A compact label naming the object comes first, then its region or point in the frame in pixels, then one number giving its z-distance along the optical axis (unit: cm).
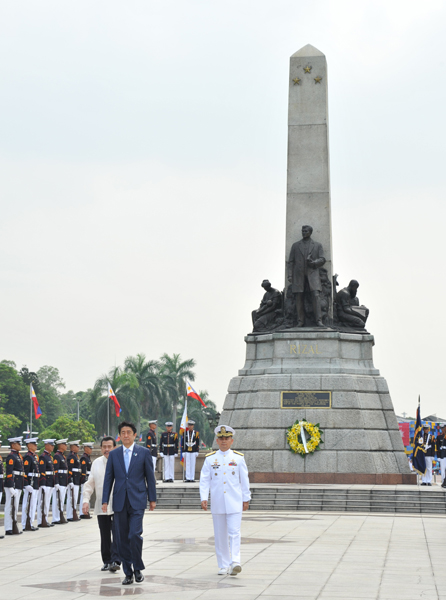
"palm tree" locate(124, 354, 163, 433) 6800
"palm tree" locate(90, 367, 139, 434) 6251
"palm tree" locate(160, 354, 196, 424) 7075
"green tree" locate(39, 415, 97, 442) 6550
